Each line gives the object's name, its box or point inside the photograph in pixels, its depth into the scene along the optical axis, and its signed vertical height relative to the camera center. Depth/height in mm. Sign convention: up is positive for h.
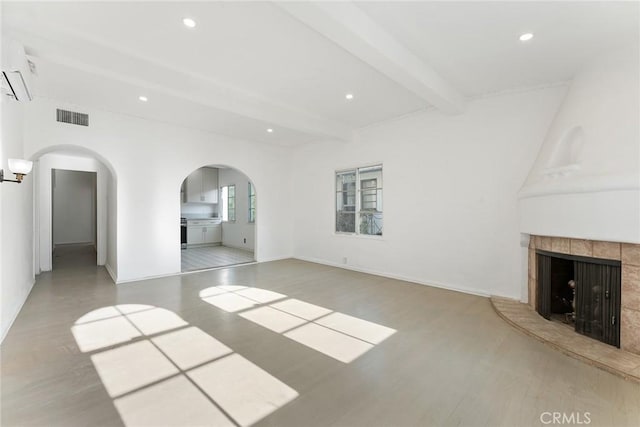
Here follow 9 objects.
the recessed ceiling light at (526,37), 2725 +1744
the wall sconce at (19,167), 2494 +398
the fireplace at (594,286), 2504 -800
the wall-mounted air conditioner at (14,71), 2558 +1327
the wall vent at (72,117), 4353 +1493
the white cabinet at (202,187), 9779 +839
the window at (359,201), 5781 +204
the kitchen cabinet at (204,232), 9547 -797
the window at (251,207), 8953 +85
